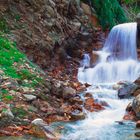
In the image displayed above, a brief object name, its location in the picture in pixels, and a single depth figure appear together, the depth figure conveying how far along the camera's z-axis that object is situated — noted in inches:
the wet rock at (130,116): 401.8
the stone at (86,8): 754.4
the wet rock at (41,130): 318.3
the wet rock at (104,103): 458.6
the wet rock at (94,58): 643.1
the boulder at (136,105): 394.9
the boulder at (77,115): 396.2
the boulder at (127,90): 485.1
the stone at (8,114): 336.8
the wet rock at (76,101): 441.9
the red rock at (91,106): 438.7
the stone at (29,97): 388.4
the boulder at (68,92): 445.3
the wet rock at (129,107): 426.6
